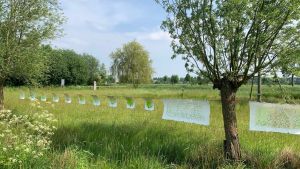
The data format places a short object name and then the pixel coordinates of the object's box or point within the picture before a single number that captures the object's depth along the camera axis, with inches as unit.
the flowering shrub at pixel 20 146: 278.9
